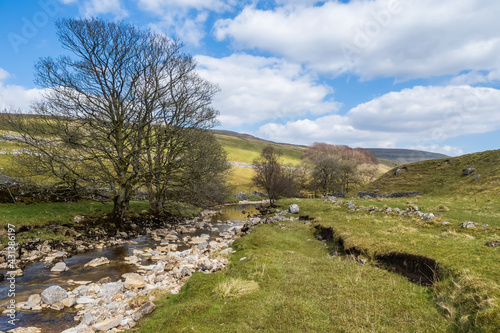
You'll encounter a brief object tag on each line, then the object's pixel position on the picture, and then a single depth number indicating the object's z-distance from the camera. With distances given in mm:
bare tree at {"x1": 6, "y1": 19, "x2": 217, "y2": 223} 17219
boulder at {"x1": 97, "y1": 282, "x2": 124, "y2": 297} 9234
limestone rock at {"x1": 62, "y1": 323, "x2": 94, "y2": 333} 6613
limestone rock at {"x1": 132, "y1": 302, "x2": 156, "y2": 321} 6902
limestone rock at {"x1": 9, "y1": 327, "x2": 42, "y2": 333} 6888
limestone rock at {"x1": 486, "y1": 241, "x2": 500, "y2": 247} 8709
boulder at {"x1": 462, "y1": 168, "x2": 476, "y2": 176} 34688
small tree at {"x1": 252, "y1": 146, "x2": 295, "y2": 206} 42125
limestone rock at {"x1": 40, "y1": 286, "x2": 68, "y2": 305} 8727
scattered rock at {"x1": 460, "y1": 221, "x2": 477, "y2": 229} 11767
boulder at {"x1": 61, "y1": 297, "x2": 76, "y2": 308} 8602
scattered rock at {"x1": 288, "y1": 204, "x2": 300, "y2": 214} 26194
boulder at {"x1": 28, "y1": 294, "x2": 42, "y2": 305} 8609
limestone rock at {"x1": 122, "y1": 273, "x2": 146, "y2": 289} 9602
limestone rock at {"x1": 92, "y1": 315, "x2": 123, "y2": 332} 6734
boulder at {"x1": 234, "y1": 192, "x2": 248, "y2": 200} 63656
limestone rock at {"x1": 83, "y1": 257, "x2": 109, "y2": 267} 12816
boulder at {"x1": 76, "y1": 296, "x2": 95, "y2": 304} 8812
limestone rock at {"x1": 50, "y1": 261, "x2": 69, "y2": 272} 11852
